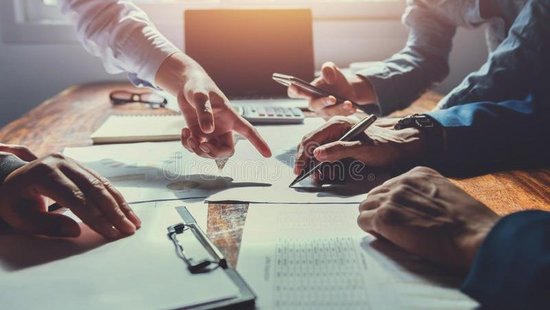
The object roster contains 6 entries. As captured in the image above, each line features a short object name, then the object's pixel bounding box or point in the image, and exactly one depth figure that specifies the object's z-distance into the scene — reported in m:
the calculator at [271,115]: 1.12
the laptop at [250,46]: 1.42
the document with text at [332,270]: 0.44
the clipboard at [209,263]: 0.43
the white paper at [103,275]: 0.44
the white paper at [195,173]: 0.70
